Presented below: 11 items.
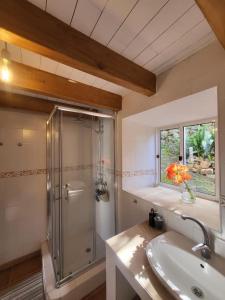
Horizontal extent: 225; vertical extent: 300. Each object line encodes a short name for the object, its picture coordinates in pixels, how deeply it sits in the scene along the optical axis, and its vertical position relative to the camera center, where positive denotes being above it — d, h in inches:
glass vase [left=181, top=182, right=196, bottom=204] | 56.2 -19.0
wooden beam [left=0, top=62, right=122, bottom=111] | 43.5 +23.2
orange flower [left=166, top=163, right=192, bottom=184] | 55.9 -9.3
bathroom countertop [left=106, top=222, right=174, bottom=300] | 27.7 -27.3
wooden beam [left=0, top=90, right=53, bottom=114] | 60.7 +22.8
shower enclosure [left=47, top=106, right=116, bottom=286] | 71.1 -20.9
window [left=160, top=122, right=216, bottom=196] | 57.4 -0.4
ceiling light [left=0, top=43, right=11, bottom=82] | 32.7 +22.0
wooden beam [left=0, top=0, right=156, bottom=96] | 25.5 +23.4
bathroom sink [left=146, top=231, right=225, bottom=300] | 28.9 -28.0
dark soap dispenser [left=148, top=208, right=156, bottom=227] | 50.6 -24.9
